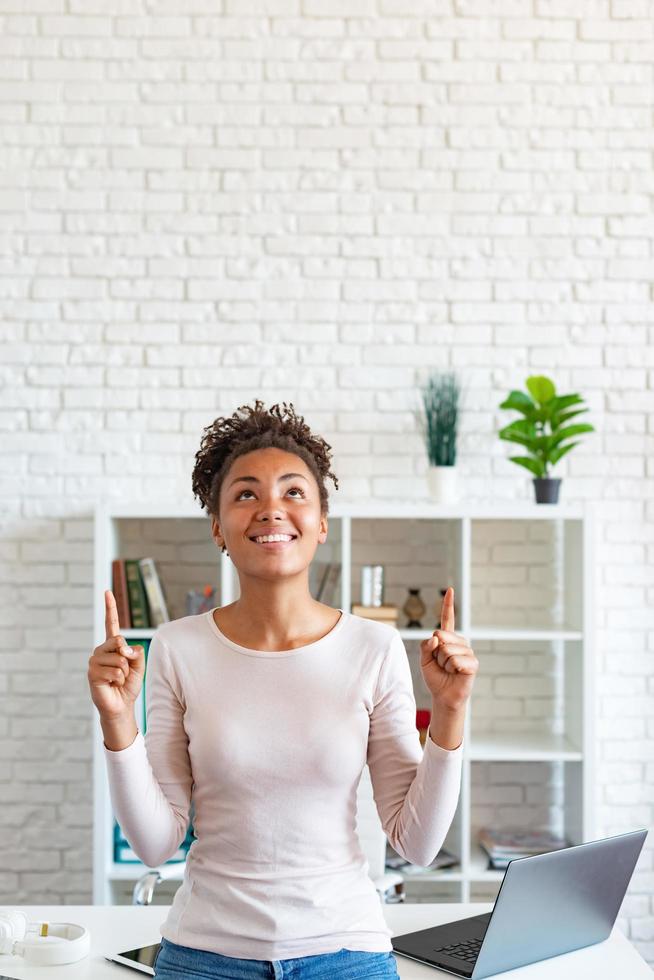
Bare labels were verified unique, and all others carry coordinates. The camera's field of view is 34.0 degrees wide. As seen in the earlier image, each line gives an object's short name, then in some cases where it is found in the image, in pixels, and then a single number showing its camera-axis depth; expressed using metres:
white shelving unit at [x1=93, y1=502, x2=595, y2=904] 3.69
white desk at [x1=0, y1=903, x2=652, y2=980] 1.69
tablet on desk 1.70
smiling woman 1.60
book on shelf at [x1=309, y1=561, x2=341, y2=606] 3.51
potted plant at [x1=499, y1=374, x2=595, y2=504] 3.44
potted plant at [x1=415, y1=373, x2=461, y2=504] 3.47
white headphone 1.72
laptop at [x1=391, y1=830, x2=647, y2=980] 1.63
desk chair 2.72
